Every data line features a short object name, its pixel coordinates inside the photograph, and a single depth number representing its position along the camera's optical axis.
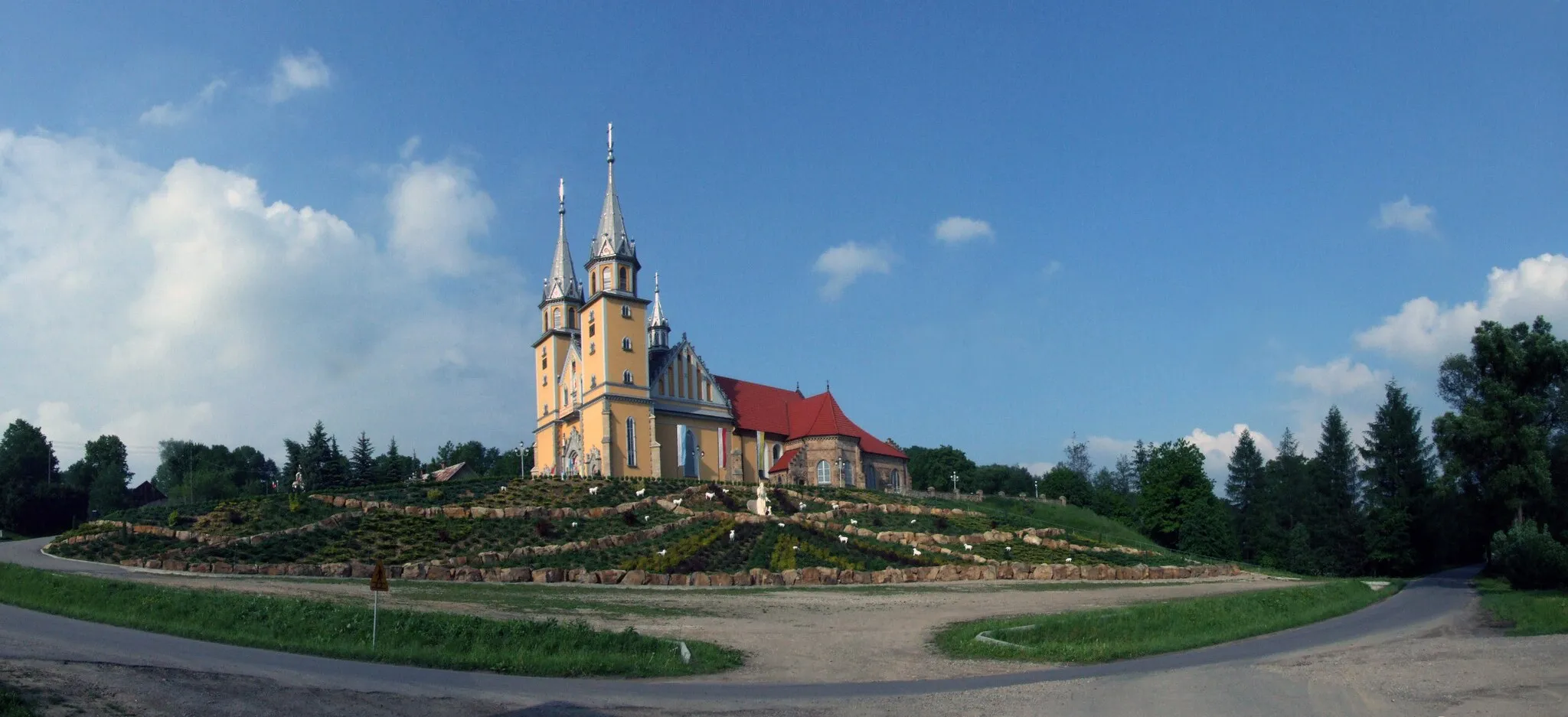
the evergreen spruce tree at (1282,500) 72.00
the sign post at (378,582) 17.62
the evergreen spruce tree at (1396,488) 60.12
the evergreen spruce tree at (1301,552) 62.78
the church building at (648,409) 61.50
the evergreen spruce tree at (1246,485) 85.19
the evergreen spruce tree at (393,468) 83.56
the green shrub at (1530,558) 32.91
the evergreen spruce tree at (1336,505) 61.94
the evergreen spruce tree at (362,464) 76.25
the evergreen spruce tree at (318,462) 74.56
